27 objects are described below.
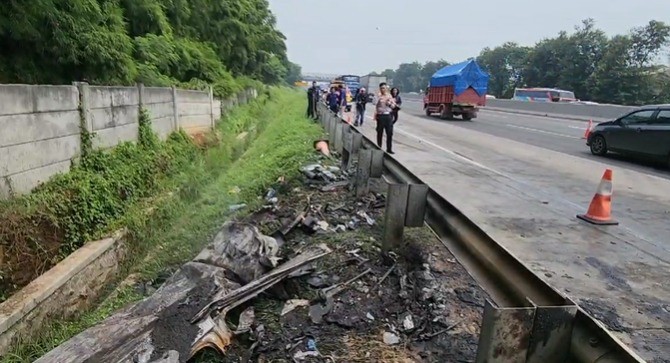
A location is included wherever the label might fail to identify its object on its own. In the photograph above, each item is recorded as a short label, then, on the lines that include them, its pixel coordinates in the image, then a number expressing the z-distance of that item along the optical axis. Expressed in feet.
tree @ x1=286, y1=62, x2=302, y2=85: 434.71
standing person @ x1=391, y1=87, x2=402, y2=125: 37.73
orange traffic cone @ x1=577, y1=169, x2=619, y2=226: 20.08
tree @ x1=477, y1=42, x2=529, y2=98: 233.74
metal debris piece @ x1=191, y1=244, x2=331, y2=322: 11.30
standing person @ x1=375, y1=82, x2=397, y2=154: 35.88
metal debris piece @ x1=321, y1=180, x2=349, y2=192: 22.68
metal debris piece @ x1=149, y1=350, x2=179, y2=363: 9.64
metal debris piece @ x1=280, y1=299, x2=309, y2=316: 11.32
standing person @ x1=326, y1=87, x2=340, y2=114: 61.67
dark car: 36.09
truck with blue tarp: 78.79
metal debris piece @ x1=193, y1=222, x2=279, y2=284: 13.67
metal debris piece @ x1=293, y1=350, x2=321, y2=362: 9.48
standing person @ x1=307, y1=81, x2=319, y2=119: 68.08
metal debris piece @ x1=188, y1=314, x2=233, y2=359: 10.02
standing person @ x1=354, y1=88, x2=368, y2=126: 62.34
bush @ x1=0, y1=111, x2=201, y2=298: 15.39
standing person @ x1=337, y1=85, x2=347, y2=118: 71.68
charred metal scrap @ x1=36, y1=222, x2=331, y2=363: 10.18
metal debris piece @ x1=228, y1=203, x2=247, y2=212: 23.39
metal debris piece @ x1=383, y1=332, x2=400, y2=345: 9.97
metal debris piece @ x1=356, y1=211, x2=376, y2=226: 17.46
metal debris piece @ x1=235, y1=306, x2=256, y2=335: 10.75
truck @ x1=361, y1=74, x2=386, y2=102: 161.68
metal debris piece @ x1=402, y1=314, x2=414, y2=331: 10.45
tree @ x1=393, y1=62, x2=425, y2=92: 460.14
